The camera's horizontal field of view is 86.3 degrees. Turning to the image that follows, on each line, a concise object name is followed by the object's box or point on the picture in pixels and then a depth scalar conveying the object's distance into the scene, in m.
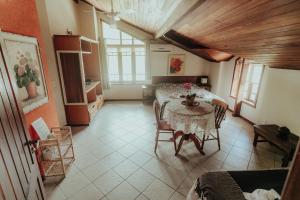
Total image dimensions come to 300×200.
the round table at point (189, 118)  2.56
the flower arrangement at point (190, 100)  2.91
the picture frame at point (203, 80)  5.88
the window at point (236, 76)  4.40
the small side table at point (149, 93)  5.68
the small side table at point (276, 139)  2.44
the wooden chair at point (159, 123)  2.80
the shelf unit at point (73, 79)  3.37
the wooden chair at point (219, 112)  2.84
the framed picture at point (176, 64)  5.71
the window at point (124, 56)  5.55
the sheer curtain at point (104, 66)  5.29
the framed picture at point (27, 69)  1.89
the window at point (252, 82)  3.94
